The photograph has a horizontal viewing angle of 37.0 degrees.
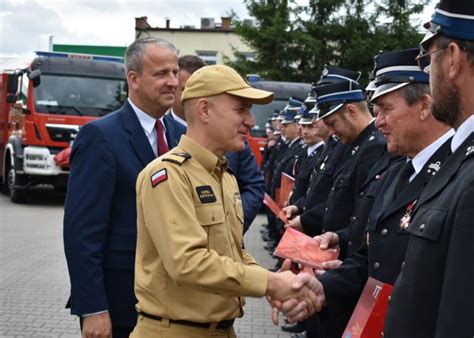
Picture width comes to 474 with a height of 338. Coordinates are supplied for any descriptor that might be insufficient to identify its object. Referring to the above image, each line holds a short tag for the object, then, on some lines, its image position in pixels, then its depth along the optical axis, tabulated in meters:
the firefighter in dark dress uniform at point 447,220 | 1.83
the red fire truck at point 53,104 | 15.93
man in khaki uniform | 2.66
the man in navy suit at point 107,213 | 3.33
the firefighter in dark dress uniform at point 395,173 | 3.18
